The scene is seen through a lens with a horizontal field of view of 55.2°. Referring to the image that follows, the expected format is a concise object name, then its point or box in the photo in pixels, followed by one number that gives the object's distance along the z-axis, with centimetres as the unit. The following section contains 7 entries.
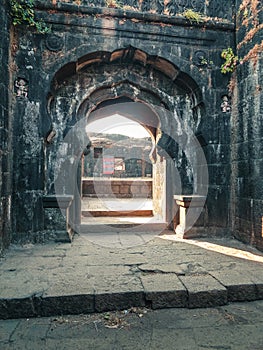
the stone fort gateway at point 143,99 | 413
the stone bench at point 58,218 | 428
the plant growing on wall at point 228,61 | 473
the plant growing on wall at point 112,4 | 452
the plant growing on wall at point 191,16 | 468
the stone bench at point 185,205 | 466
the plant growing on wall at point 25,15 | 407
